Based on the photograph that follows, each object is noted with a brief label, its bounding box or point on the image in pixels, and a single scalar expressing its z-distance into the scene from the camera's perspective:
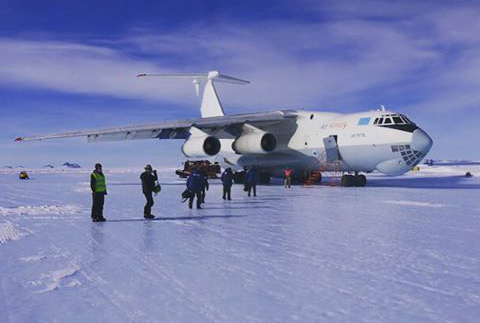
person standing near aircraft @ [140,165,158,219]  9.38
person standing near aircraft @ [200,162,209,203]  11.41
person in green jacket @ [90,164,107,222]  9.02
